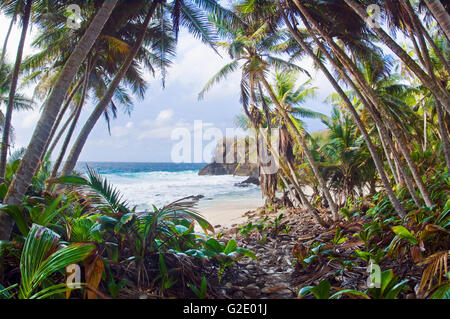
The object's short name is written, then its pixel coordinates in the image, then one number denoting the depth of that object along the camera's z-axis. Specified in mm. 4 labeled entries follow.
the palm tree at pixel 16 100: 12664
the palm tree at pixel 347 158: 8789
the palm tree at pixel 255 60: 6483
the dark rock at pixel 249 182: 23859
